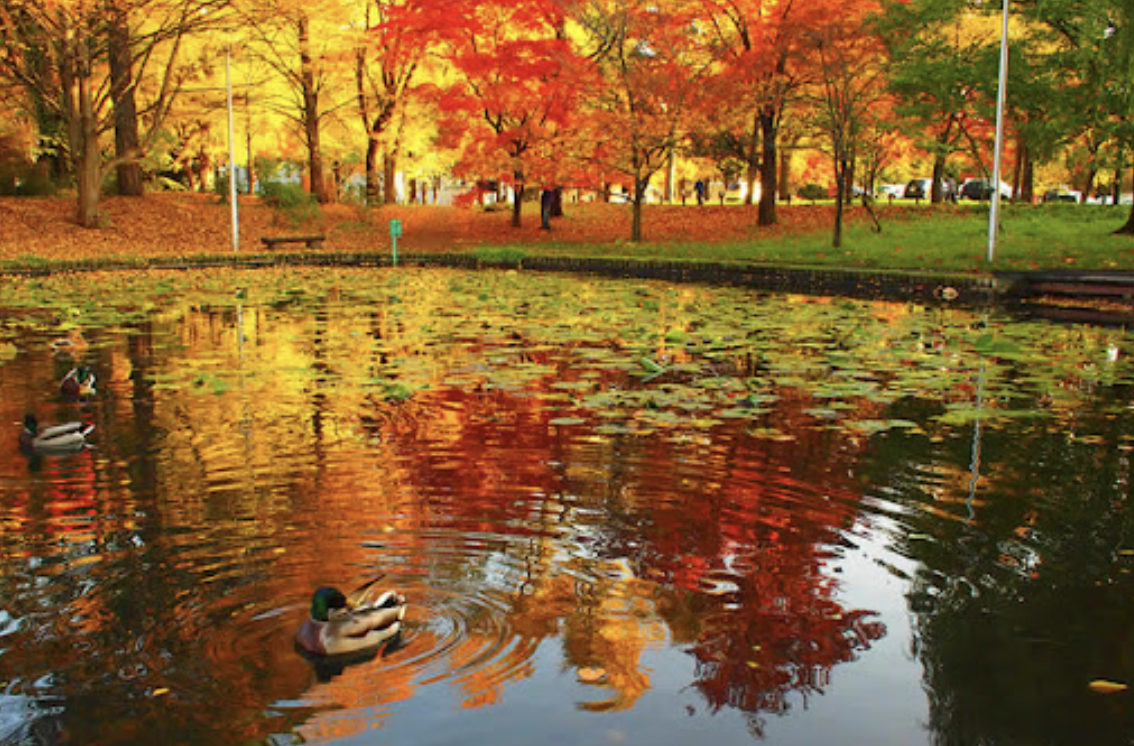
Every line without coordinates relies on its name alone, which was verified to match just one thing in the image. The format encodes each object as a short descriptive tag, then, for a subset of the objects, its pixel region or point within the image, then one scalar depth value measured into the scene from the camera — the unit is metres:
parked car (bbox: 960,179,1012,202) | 51.09
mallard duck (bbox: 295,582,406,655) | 4.04
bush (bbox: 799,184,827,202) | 49.88
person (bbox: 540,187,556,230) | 32.50
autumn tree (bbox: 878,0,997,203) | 21.06
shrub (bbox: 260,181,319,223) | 33.19
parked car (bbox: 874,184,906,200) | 56.25
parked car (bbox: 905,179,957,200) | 46.72
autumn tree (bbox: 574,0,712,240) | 26.98
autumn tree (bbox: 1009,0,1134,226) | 17.12
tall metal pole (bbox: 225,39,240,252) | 26.39
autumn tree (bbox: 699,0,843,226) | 27.03
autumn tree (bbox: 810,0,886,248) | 23.78
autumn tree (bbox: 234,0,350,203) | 32.03
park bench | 28.12
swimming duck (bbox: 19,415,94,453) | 7.05
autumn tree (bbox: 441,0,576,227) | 29.16
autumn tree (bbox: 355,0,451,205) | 30.38
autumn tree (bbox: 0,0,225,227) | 25.70
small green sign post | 24.91
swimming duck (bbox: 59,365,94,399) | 8.99
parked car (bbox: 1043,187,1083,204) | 57.03
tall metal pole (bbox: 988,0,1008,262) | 18.84
